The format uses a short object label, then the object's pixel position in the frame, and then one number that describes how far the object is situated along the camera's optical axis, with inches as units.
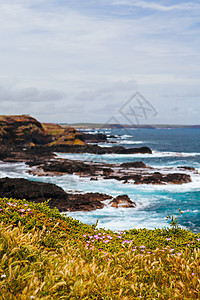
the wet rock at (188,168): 1754.4
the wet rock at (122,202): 941.2
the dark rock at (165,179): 1343.5
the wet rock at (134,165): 1818.4
